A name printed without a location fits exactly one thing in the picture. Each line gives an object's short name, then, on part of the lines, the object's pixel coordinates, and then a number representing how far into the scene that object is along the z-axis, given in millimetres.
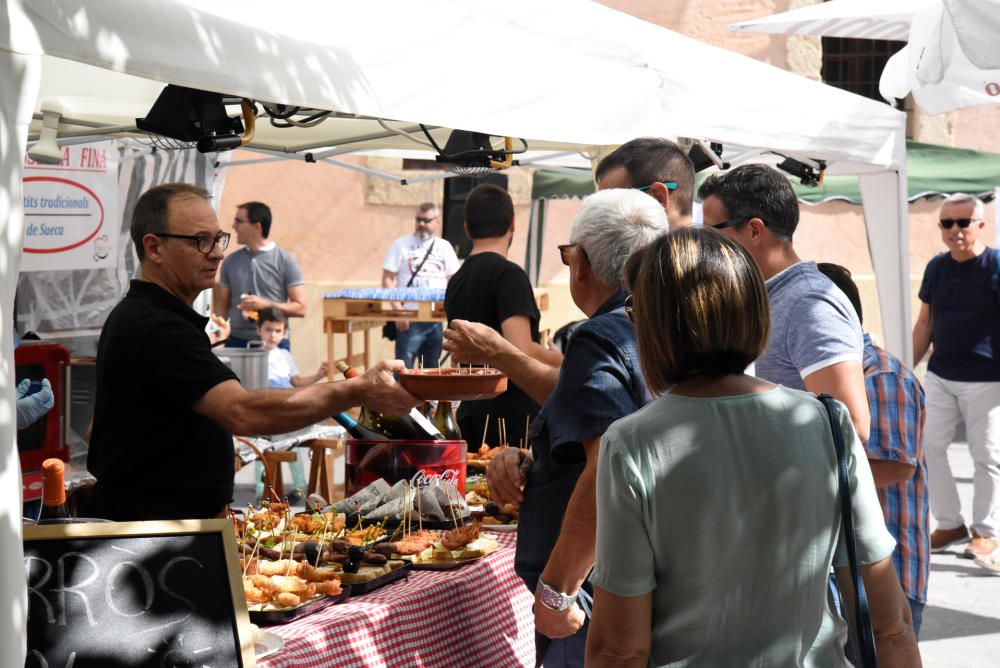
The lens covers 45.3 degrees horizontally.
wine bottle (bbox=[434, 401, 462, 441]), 4332
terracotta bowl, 3096
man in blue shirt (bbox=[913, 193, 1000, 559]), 6914
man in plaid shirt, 2980
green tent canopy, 9836
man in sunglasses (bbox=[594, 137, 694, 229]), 3328
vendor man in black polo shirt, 2922
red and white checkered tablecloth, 2693
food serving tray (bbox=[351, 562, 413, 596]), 3031
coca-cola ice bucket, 3848
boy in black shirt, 4945
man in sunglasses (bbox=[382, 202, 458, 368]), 10211
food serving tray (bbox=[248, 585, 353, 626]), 2721
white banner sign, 6836
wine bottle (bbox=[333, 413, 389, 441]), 3988
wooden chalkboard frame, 2279
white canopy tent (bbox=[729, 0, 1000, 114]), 4066
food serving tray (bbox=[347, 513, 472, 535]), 3629
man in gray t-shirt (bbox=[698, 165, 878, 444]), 2908
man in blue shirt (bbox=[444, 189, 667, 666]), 2359
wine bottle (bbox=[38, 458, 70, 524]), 2492
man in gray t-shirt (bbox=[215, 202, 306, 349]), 8906
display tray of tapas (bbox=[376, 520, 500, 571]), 3311
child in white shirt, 7887
